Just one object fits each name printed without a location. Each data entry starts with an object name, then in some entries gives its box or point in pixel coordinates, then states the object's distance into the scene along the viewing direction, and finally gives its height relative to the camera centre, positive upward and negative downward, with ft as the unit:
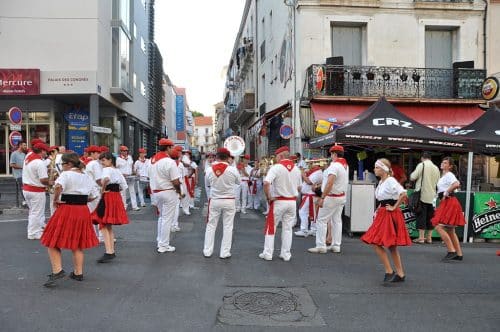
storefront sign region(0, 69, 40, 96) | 62.85 +9.25
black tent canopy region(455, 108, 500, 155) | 34.71 +1.67
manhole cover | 17.52 -5.56
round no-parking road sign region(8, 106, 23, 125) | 50.06 +3.96
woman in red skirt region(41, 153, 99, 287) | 19.84 -2.75
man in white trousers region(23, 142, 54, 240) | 30.27 -2.02
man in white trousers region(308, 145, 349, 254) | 28.43 -2.96
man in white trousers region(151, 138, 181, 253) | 27.02 -1.94
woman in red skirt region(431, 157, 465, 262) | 26.71 -3.43
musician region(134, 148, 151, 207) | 49.98 -1.53
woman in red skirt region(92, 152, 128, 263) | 24.97 -2.70
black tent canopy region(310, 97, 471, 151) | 34.88 +1.36
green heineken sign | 34.27 -4.34
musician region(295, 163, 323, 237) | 34.91 -3.48
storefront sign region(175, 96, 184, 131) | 225.97 +19.11
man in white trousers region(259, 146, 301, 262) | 26.00 -2.66
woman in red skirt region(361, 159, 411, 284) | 21.04 -3.19
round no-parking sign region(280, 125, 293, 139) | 56.95 +2.72
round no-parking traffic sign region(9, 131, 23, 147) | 49.65 +1.66
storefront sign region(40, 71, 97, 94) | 64.28 +9.53
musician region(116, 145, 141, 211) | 46.03 -1.42
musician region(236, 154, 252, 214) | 49.60 -3.37
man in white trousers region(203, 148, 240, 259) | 25.95 -2.33
